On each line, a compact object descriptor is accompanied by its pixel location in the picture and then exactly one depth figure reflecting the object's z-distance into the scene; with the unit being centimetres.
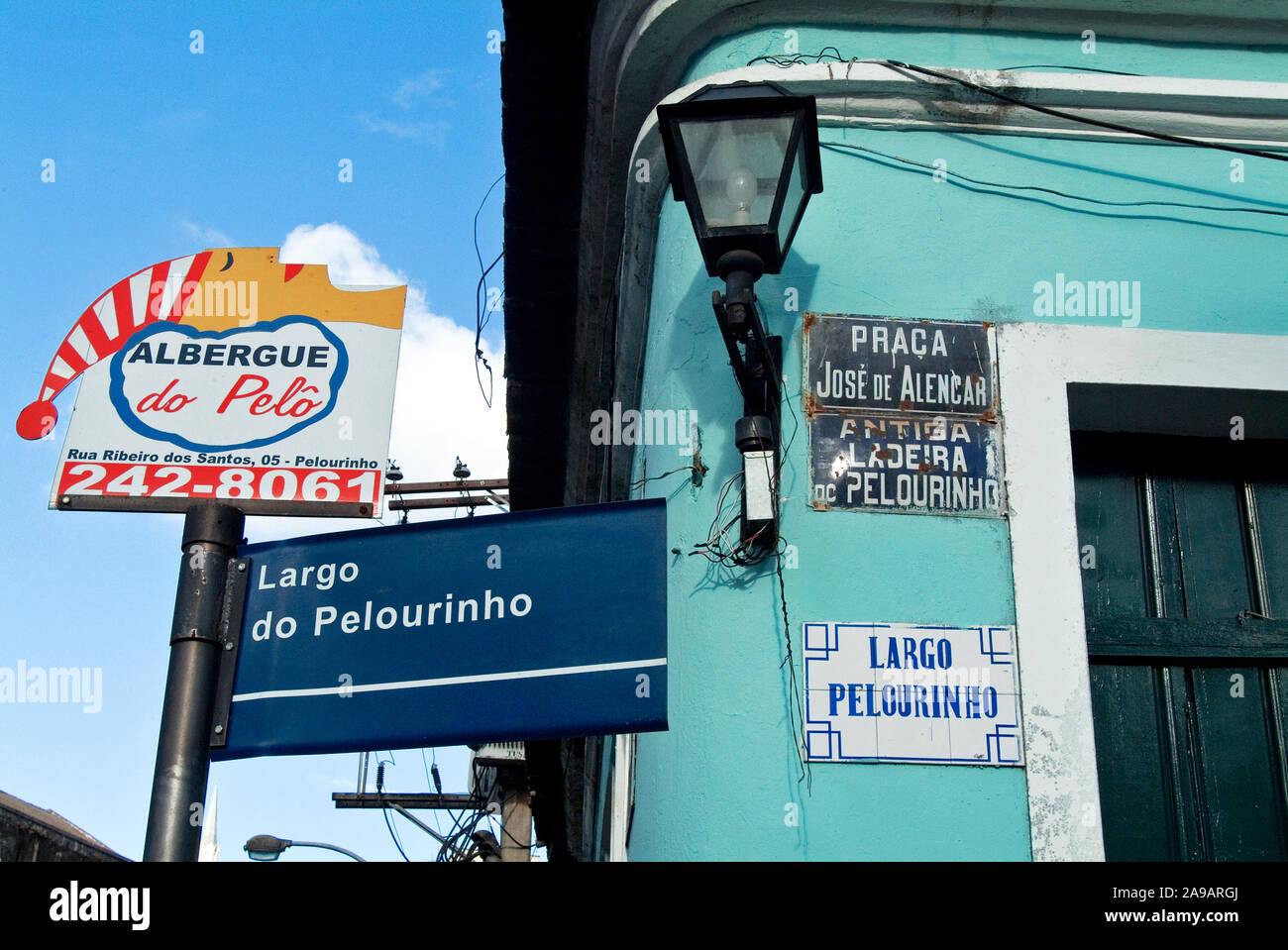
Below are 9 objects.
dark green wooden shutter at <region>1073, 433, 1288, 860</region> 366
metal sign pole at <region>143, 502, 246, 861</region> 247
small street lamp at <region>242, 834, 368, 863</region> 1370
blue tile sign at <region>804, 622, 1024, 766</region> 335
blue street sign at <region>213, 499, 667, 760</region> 270
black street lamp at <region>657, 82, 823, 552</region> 330
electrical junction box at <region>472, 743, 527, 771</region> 1560
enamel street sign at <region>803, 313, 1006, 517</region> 363
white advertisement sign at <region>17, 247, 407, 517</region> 293
